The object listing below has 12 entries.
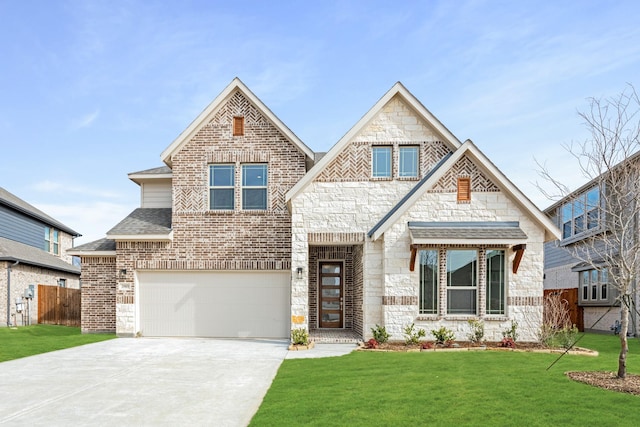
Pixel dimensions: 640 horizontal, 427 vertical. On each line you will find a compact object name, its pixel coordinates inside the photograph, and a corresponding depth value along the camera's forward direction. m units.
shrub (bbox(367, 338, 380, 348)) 13.55
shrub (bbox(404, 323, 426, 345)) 13.90
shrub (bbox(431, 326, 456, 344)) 13.88
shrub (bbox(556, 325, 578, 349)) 13.20
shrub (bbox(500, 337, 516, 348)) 13.40
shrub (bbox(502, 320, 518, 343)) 14.08
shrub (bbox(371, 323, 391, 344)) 14.09
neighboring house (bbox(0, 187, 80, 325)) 22.53
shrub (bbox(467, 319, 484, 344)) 14.02
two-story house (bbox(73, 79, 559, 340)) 14.30
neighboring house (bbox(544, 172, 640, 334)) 21.02
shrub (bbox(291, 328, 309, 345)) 14.19
